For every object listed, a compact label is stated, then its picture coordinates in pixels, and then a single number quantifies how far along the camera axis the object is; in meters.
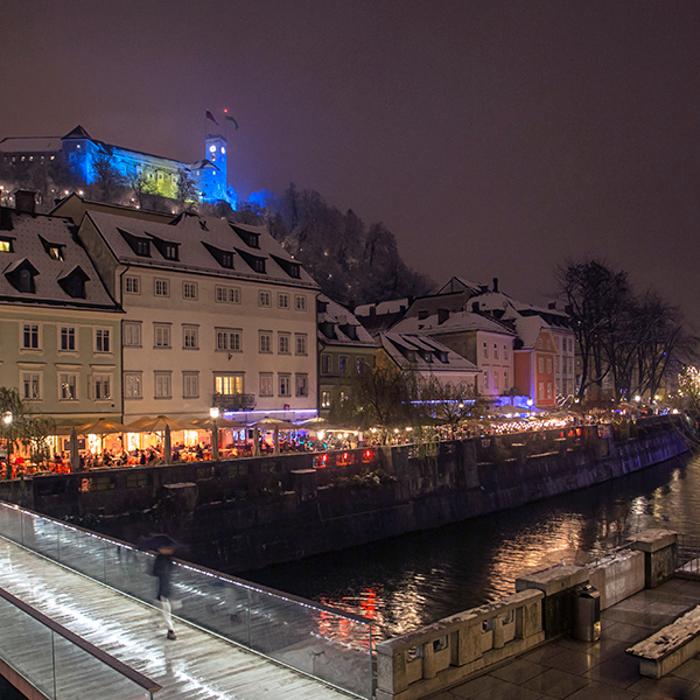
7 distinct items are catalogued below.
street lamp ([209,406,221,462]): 34.16
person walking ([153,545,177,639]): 13.50
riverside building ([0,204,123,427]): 38.38
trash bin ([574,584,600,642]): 12.58
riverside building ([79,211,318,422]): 43.47
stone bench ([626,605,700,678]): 11.02
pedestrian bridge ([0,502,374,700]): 9.80
